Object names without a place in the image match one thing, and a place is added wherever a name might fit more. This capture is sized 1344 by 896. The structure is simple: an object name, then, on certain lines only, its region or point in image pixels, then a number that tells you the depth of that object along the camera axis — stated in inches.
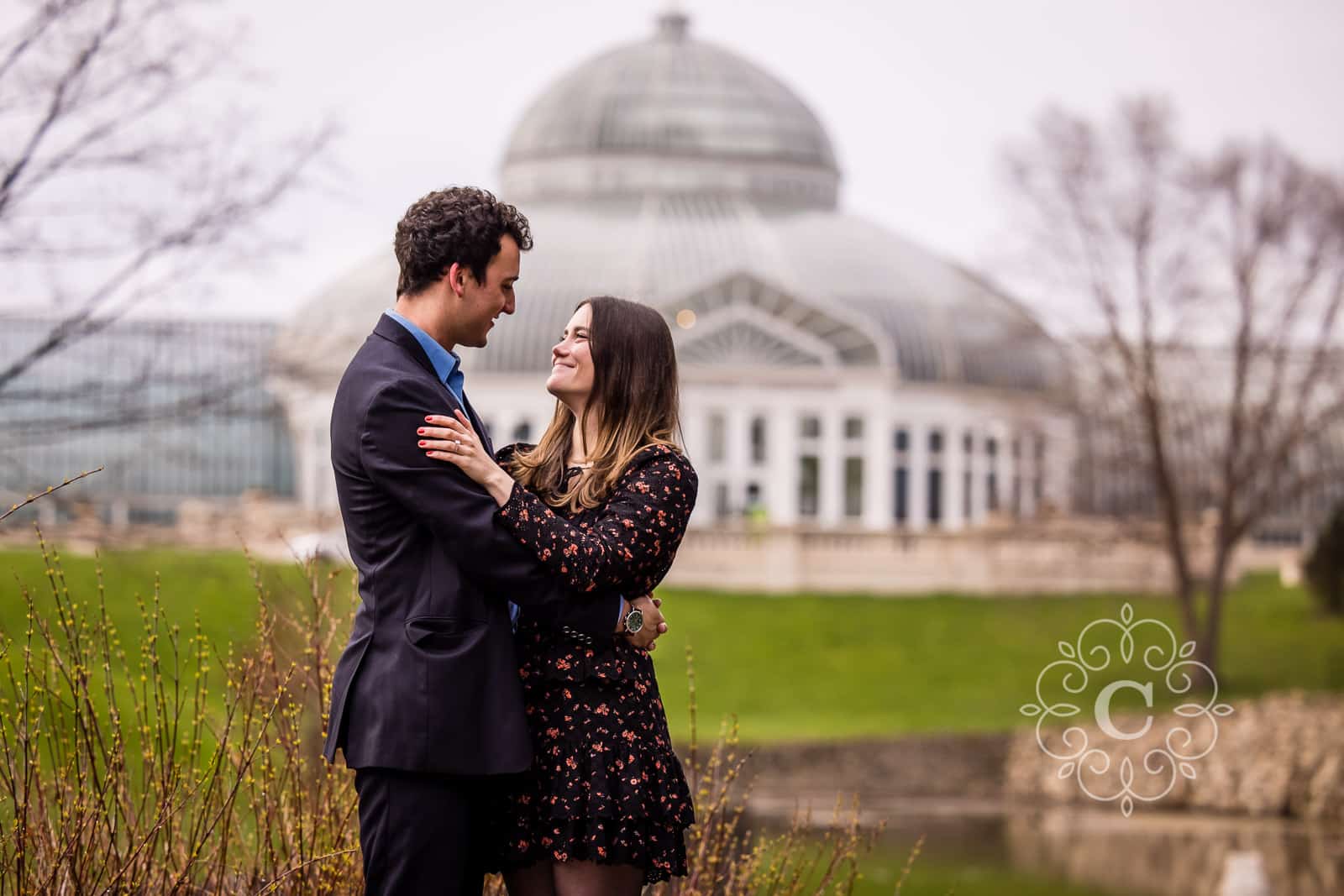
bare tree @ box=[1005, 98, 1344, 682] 1228.5
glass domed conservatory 2167.8
